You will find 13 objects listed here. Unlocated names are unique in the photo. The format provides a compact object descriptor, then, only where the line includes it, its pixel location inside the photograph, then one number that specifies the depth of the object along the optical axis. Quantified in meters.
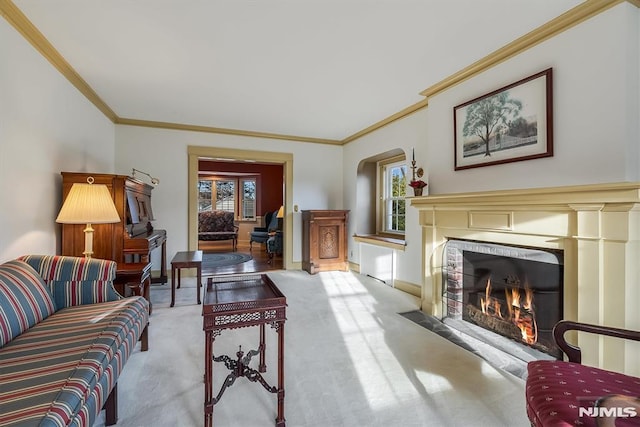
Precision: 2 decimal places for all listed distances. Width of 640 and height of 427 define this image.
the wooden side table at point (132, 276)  2.50
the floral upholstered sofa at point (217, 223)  9.25
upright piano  2.84
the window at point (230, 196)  9.73
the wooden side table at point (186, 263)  3.45
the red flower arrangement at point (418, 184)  3.27
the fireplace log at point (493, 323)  2.48
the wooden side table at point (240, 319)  1.48
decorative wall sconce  3.29
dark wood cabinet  5.16
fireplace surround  1.75
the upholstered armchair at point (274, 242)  6.61
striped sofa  1.07
